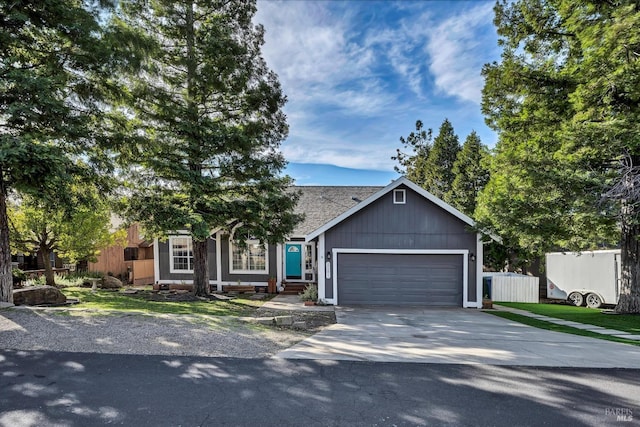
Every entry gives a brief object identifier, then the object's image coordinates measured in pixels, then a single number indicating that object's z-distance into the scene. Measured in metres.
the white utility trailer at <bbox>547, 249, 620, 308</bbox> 13.76
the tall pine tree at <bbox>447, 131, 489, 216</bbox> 22.36
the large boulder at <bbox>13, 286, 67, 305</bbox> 10.04
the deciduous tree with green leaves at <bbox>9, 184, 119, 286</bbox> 13.95
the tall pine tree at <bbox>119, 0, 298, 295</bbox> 11.00
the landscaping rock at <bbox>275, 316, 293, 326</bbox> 8.34
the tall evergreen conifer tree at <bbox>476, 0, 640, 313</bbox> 8.65
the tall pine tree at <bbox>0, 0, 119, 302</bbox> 7.72
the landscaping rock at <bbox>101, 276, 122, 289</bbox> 17.11
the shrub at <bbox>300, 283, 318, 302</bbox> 12.83
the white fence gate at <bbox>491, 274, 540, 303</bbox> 15.29
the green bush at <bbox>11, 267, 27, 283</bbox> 14.43
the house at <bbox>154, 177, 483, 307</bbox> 12.41
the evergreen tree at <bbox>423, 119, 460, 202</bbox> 26.52
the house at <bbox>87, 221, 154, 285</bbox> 19.22
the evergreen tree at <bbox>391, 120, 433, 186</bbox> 33.04
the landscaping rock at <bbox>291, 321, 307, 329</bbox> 8.20
